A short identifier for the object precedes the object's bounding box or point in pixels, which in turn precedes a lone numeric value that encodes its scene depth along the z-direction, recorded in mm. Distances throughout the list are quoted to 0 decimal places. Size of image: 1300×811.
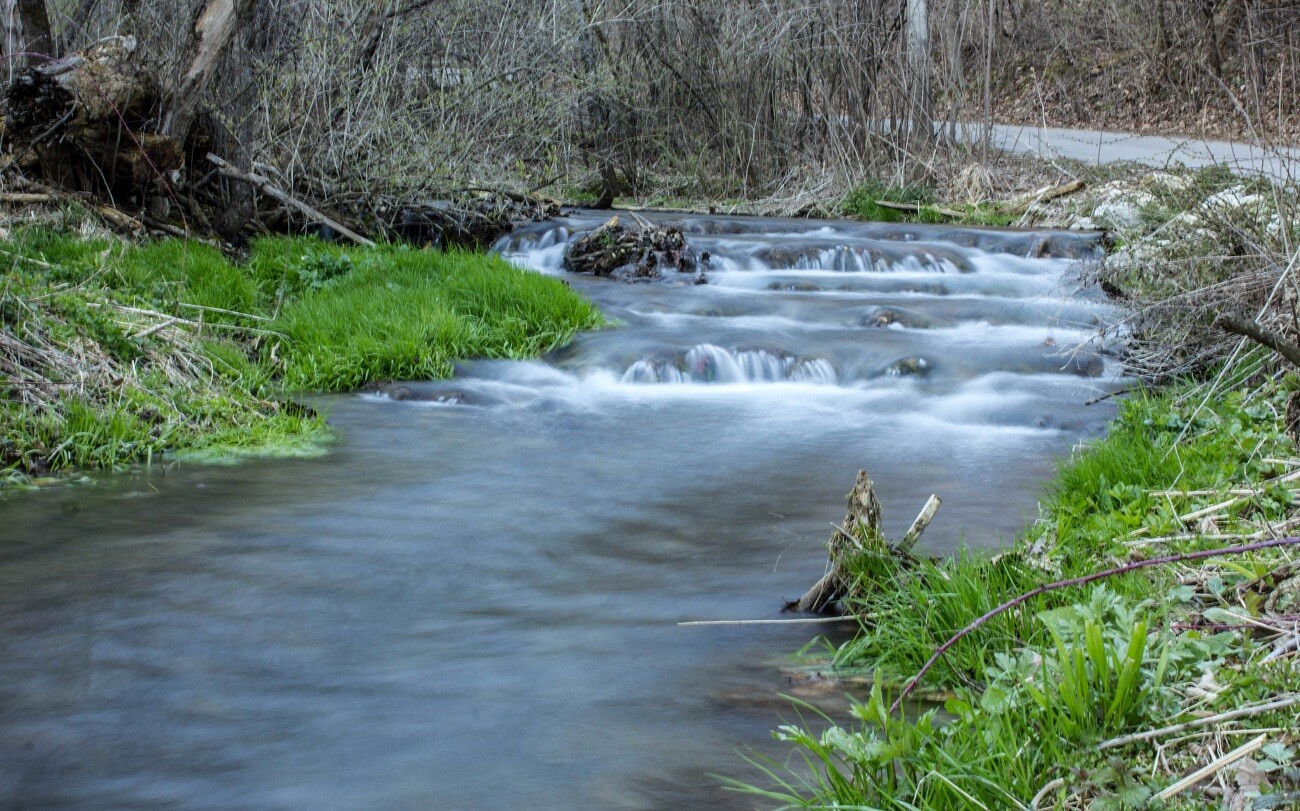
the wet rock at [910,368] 9188
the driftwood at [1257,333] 3711
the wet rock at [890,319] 10617
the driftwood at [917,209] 15766
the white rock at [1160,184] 7461
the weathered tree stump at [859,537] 4215
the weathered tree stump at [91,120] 9445
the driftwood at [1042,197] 15672
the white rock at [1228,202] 6690
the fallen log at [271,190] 10773
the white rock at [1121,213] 7957
